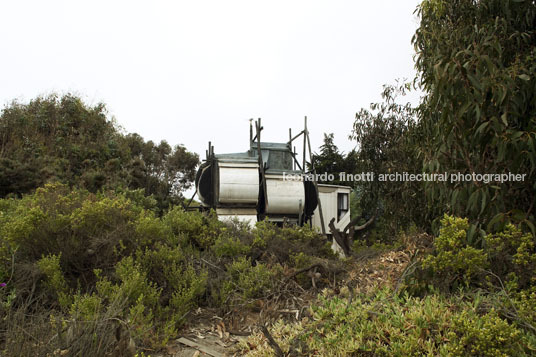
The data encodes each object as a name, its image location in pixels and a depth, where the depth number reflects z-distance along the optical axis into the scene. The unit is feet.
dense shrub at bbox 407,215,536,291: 13.33
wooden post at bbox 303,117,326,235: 44.59
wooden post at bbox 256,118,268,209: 44.06
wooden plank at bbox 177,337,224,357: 14.71
